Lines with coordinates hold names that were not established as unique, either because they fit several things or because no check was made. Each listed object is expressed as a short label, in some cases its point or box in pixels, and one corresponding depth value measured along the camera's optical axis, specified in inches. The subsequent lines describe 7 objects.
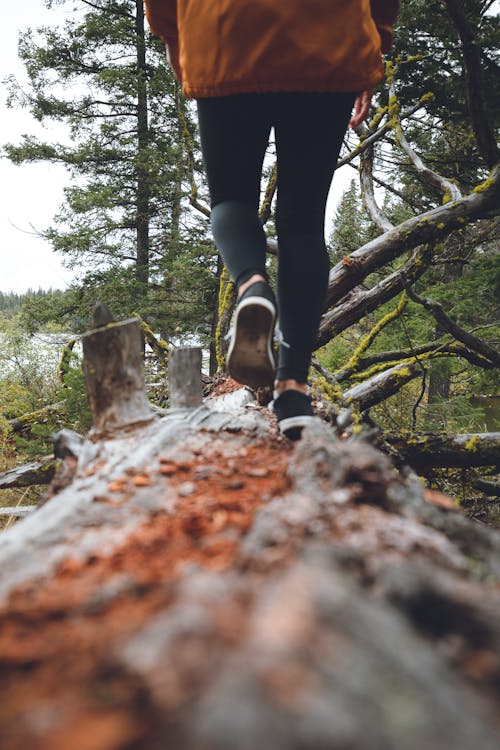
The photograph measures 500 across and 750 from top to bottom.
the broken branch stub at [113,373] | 49.1
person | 50.4
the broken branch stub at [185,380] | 61.1
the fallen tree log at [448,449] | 103.9
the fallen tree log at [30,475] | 76.0
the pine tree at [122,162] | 425.5
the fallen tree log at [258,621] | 11.9
